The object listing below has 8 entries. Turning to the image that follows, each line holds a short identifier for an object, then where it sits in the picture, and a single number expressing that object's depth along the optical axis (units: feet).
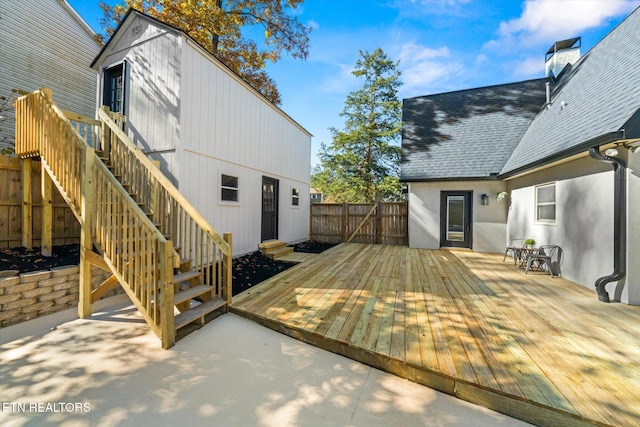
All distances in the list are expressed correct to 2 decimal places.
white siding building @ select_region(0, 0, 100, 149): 23.95
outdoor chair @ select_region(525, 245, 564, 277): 16.39
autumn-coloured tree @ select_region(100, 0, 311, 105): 31.12
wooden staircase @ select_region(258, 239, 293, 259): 22.32
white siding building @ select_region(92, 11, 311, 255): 16.49
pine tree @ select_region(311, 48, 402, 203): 49.44
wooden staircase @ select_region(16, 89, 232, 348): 8.96
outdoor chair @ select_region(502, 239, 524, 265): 19.69
